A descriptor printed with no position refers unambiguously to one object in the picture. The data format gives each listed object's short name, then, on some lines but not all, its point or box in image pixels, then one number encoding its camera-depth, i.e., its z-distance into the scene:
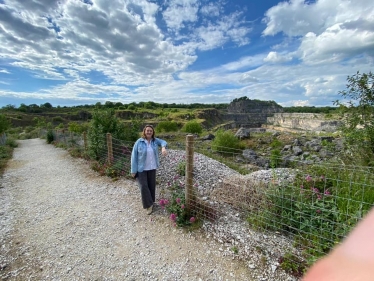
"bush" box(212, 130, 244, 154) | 17.81
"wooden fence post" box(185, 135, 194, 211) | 4.04
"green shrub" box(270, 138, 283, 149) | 21.58
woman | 4.37
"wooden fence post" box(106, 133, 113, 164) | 7.35
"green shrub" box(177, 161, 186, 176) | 6.23
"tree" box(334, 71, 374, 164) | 4.75
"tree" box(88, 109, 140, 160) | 8.11
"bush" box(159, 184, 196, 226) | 4.04
